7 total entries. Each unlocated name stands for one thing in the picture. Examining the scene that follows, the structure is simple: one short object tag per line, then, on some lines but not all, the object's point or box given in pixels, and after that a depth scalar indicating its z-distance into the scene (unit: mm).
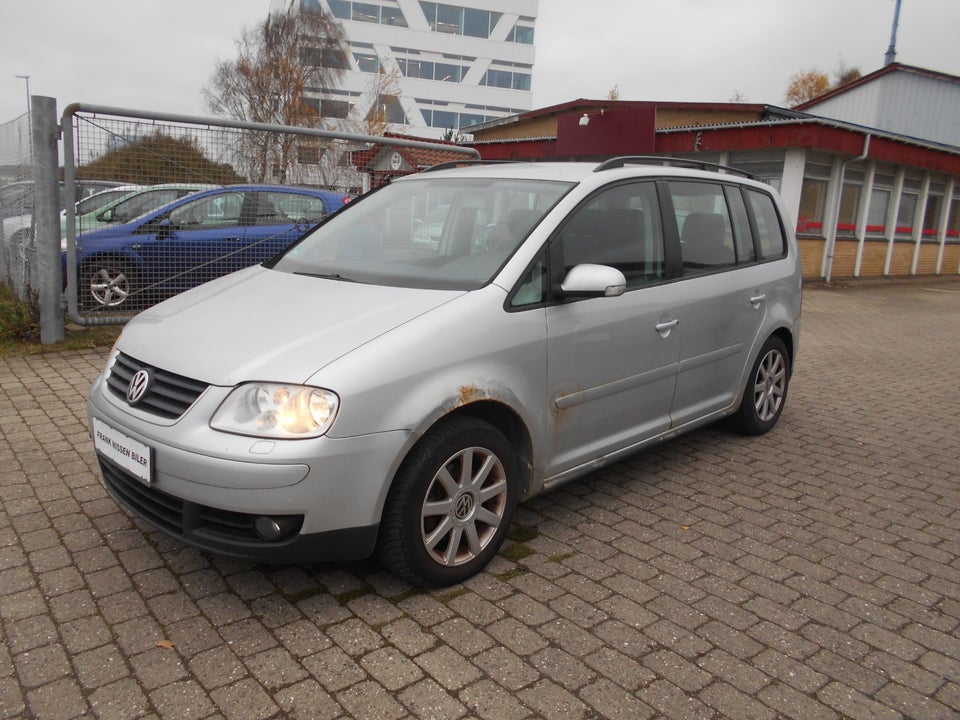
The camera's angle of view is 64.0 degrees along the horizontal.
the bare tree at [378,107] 40219
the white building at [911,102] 26344
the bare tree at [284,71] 33844
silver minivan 2742
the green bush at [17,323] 7250
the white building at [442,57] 69500
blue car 7281
